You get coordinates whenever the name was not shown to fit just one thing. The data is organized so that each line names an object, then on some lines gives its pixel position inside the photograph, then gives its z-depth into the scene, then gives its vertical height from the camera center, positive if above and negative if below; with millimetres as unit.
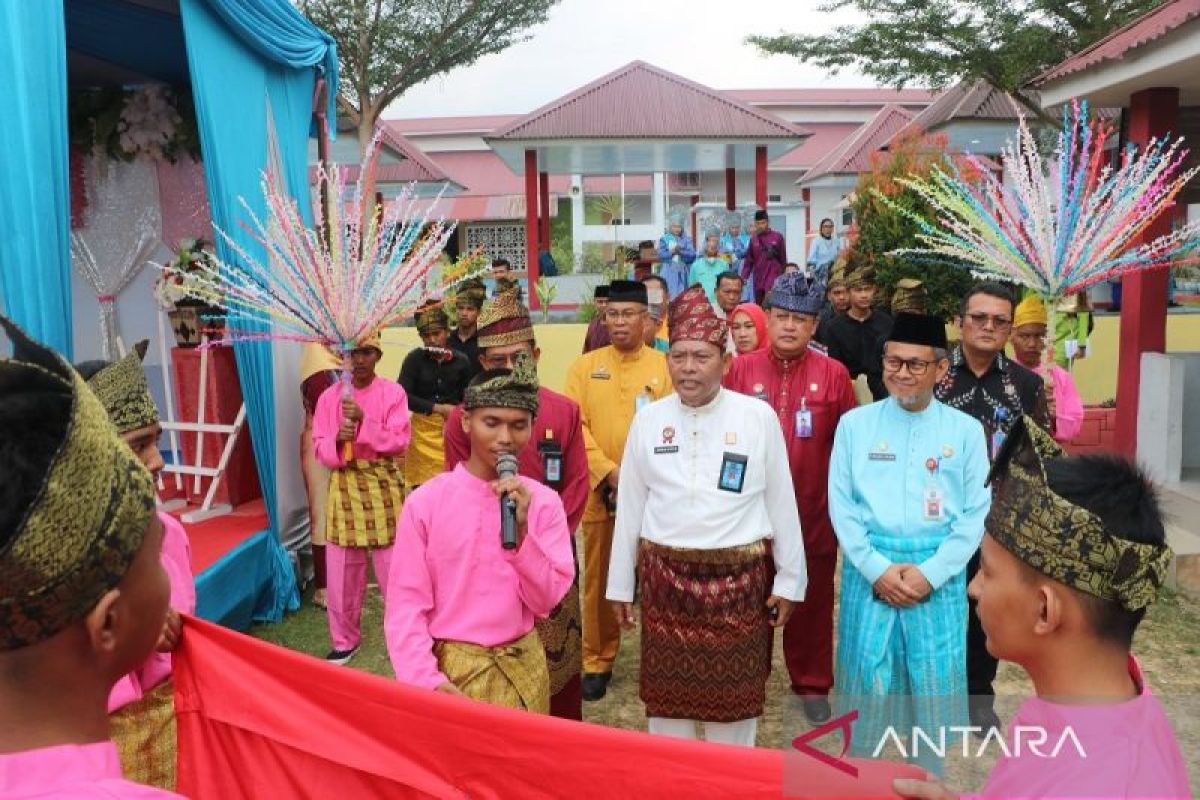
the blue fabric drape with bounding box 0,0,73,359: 4133 +541
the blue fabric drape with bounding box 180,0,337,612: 5484 +1114
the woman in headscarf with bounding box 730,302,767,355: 6277 -276
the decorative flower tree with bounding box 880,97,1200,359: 3922 +239
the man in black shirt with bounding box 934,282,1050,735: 4234 -456
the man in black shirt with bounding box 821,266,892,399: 7164 -362
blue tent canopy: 4176 +1029
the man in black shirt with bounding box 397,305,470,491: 6445 -633
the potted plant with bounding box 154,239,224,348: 6891 -97
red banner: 2086 -1022
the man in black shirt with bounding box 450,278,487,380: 6945 -210
